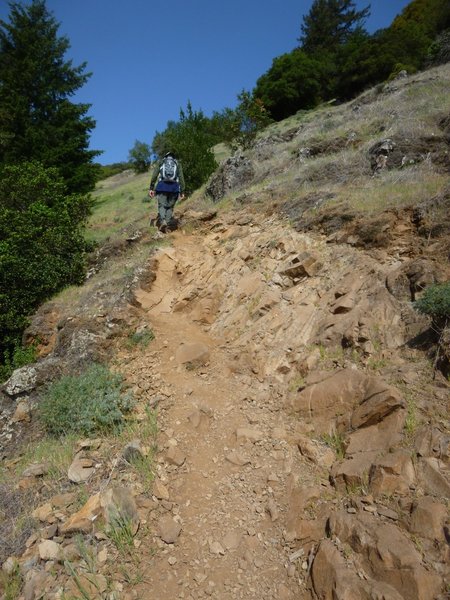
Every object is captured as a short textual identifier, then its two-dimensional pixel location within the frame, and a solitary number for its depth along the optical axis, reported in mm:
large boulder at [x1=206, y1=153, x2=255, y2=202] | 11445
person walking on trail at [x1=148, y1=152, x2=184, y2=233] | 9000
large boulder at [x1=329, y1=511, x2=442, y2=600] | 2383
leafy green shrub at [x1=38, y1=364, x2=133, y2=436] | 4734
